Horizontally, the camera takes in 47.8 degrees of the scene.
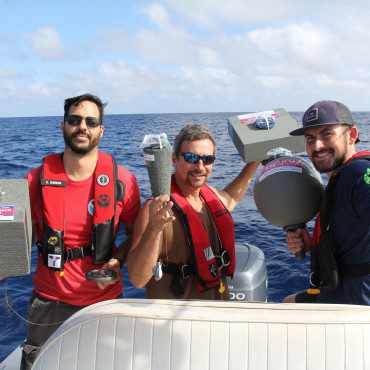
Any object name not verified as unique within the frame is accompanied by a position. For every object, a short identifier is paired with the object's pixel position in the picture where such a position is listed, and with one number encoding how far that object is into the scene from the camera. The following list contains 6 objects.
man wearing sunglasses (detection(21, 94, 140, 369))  2.74
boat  1.79
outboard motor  4.27
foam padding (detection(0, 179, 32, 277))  2.14
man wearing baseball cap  2.17
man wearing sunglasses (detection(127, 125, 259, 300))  2.66
